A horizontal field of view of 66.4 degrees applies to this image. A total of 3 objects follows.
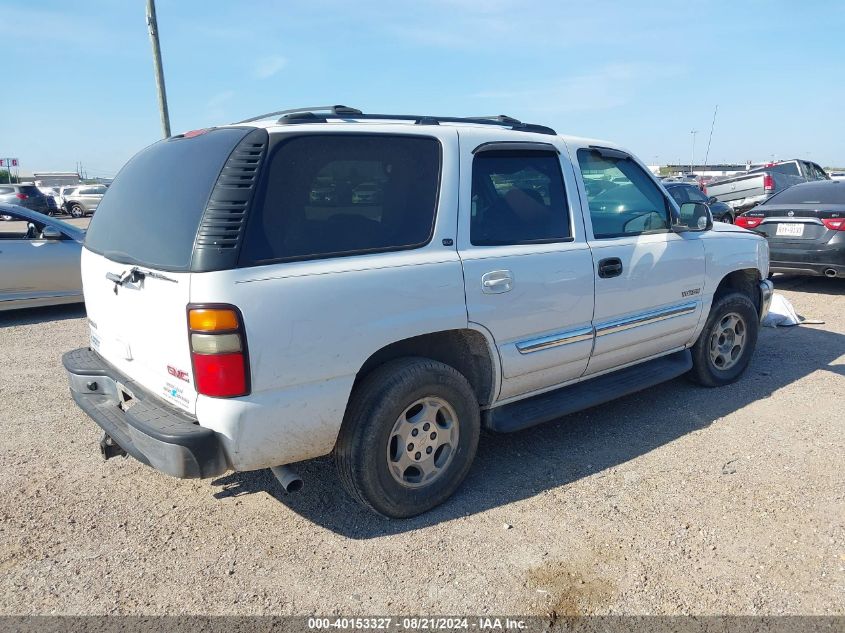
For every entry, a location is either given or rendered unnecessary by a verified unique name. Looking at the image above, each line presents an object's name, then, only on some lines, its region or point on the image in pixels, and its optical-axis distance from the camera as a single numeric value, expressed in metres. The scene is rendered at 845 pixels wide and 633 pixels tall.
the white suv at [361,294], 2.62
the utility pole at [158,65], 9.55
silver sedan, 7.55
